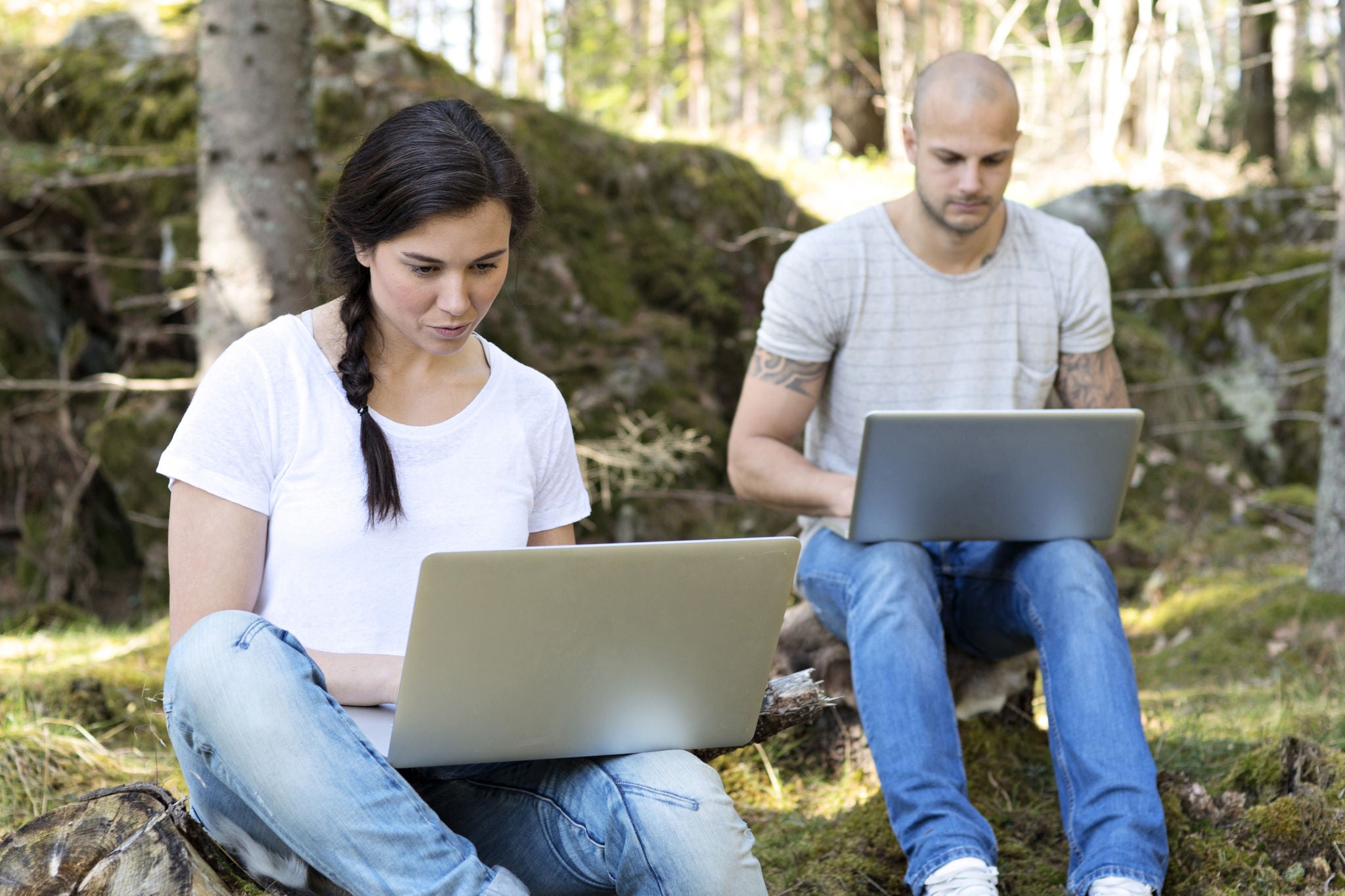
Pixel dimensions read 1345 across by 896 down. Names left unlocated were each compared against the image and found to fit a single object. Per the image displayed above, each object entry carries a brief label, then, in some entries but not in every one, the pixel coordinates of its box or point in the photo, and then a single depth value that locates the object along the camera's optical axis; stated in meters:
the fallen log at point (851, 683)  2.70
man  2.24
